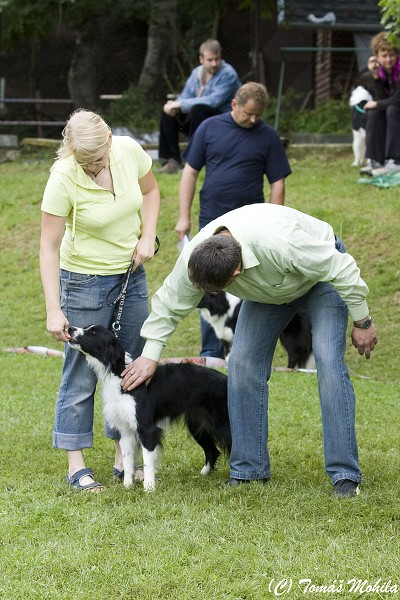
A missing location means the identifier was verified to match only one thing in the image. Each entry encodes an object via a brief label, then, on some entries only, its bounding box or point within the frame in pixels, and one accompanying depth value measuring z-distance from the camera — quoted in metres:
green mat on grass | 25.53
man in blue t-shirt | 16.57
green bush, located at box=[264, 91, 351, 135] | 32.62
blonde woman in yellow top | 9.79
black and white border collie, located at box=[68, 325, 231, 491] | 10.22
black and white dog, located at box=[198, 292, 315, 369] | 17.00
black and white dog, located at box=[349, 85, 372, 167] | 26.28
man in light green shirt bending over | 9.02
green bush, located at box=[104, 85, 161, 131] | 36.04
